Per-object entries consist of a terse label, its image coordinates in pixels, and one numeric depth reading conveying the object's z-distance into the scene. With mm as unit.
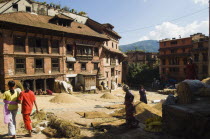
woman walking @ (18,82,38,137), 5383
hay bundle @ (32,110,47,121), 7632
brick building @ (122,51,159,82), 49938
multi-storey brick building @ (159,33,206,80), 36516
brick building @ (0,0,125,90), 17422
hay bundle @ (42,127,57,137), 5820
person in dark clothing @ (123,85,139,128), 6723
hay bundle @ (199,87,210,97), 6539
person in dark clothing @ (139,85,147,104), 12244
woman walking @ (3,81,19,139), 5173
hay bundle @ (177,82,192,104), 6523
